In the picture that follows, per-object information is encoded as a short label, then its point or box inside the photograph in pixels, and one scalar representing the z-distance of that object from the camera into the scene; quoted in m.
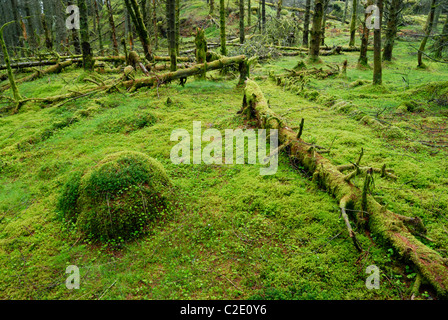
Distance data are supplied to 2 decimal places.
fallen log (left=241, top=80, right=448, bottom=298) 2.94
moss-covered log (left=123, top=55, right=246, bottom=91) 10.82
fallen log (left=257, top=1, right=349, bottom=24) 39.16
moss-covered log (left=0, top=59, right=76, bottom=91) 15.13
